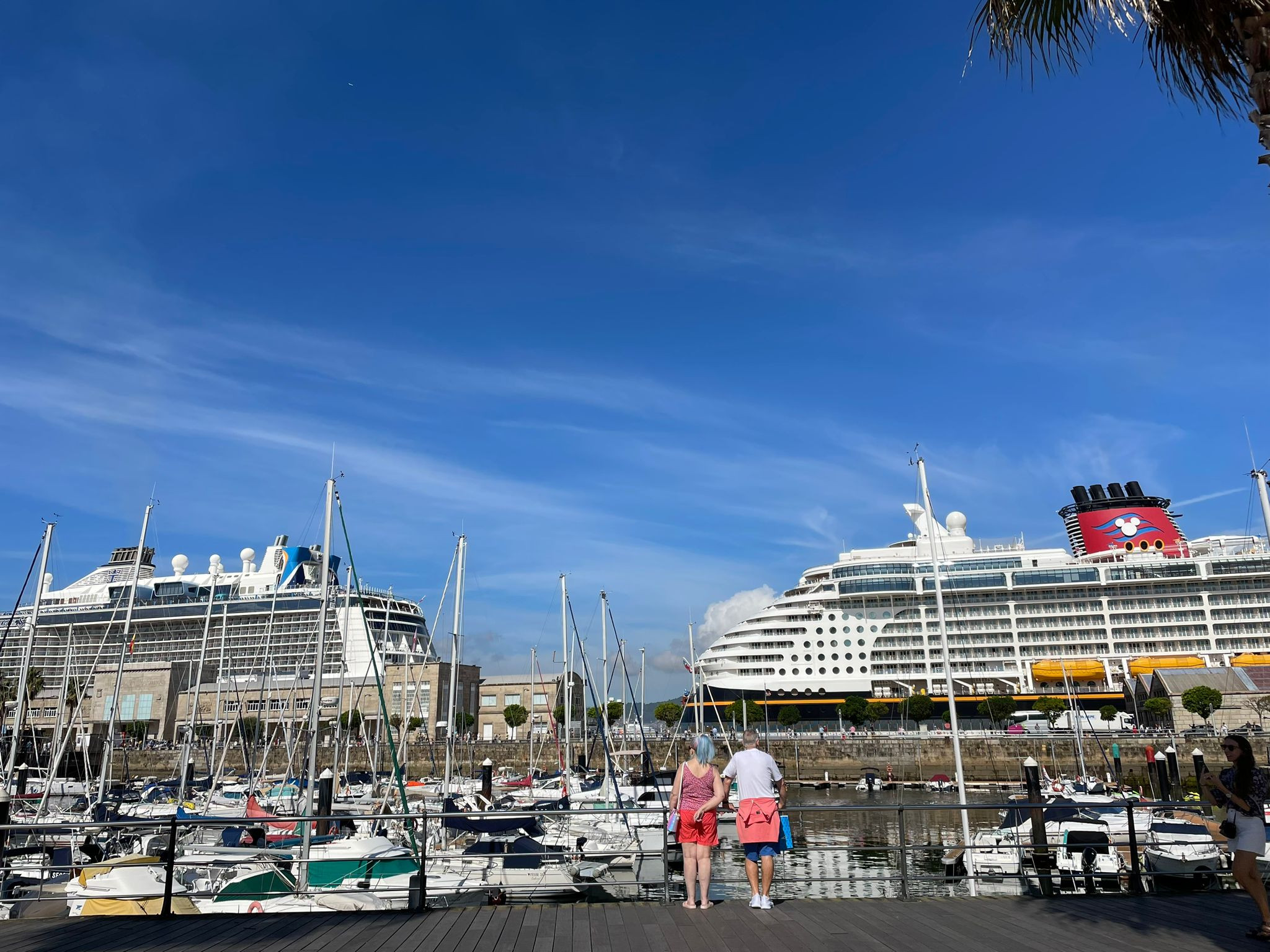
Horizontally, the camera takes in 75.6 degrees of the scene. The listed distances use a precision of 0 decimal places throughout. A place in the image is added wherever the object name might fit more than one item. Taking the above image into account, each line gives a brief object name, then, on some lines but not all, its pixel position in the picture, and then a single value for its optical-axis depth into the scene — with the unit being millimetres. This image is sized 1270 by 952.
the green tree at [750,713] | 72812
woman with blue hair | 7668
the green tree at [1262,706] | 52562
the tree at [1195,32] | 5418
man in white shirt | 7609
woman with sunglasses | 6617
